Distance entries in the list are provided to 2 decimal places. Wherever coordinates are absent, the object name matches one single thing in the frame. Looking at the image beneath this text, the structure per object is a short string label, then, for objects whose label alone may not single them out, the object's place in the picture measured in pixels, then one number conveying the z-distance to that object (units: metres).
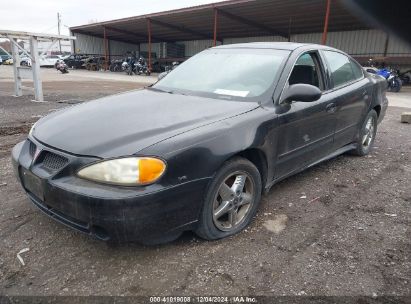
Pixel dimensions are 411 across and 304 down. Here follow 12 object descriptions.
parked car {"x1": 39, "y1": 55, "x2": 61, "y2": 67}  37.89
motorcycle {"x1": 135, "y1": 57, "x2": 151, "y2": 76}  27.73
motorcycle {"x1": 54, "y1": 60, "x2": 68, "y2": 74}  26.71
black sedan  2.19
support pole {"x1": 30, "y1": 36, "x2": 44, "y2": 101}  9.66
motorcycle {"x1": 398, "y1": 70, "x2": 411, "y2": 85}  19.08
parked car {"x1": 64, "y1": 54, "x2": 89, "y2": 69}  35.97
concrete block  7.78
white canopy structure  9.46
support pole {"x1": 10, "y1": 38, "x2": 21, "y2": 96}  9.92
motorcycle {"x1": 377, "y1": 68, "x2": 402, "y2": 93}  15.43
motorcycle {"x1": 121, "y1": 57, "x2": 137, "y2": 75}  27.80
